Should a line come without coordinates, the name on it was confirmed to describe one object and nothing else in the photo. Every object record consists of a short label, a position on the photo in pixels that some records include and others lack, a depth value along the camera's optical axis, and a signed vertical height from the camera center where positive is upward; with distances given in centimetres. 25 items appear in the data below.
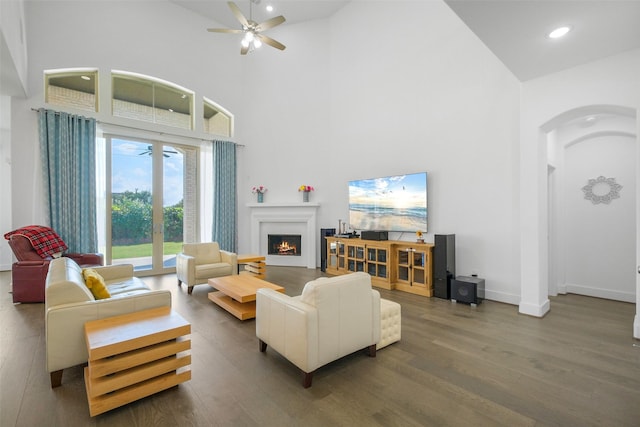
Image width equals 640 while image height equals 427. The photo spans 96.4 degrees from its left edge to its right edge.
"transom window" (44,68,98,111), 508 +233
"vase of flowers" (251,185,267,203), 711 +55
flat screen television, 492 +16
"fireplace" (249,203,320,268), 675 -38
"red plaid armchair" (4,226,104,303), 388 -65
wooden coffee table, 343 -99
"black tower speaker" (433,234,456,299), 424 -81
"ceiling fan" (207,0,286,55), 417 +283
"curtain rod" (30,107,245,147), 491 +173
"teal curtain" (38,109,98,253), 484 +69
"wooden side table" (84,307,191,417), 178 -96
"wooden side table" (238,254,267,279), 524 -94
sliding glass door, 565 +21
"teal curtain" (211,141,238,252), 670 +43
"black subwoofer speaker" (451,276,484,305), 395 -111
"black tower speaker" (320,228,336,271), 624 -70
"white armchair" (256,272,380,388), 210 -87
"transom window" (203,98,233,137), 686 +231
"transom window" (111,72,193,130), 573 +242
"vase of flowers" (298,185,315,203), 674 +53
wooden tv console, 449 -87
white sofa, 206 -75
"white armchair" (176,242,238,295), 458 -88
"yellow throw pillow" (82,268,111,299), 256 -65
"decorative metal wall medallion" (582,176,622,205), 418 +30
